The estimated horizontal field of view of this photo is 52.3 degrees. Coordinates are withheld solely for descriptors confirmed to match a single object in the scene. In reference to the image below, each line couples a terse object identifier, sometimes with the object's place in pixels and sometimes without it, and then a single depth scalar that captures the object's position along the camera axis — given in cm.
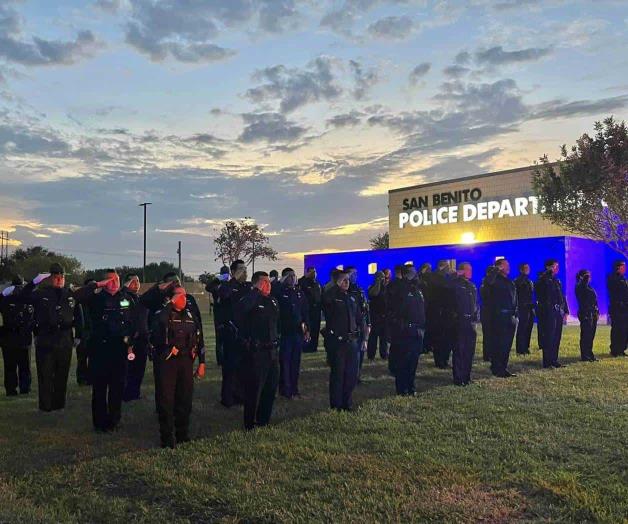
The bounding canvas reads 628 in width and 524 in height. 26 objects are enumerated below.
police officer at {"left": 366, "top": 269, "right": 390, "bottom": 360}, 1377
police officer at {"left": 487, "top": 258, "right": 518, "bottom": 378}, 1117
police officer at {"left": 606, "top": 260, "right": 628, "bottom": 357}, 1388
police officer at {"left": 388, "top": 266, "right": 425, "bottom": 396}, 926
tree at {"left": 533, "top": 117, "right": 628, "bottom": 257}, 1780
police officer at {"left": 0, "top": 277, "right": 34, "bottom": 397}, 1048
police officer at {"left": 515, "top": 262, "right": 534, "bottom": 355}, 1428
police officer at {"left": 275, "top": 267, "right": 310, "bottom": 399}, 958
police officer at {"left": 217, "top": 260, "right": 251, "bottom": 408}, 888
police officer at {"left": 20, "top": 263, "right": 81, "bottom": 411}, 870
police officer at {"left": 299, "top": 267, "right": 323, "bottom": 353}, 1280
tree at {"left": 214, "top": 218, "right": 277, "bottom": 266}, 6300
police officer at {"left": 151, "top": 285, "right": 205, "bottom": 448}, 670
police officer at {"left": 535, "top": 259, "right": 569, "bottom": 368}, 1227
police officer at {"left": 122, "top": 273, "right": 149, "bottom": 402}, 818
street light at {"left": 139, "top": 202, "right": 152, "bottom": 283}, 6474
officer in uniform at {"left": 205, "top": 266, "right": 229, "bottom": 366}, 1022
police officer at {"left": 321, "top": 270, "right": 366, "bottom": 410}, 838
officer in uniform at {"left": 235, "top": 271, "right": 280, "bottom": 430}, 735
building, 2509
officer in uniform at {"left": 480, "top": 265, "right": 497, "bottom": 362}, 1224
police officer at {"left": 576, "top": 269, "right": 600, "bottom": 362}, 1325
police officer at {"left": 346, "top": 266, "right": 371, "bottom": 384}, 903
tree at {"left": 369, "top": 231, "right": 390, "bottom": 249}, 7307
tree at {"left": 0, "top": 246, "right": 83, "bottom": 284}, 7969
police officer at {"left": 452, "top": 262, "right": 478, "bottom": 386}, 1030
